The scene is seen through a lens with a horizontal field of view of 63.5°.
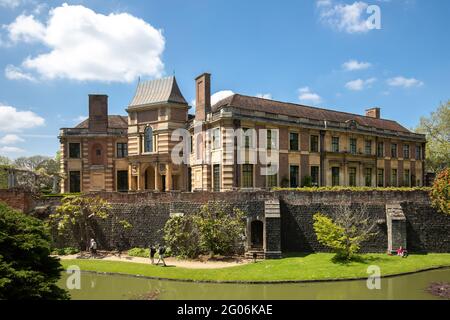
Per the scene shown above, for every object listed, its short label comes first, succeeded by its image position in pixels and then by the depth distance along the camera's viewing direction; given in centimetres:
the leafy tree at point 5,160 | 6572
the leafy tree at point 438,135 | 4459
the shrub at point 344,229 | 2072
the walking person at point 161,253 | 2085
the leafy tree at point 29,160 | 7561
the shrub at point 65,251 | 2448
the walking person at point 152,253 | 2138
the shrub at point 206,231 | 2256
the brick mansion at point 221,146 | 2941
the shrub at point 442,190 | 2231
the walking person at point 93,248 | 2409
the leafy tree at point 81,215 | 2489
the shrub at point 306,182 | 3211
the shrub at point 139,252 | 2357
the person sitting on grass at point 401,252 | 2208
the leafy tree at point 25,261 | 1069
